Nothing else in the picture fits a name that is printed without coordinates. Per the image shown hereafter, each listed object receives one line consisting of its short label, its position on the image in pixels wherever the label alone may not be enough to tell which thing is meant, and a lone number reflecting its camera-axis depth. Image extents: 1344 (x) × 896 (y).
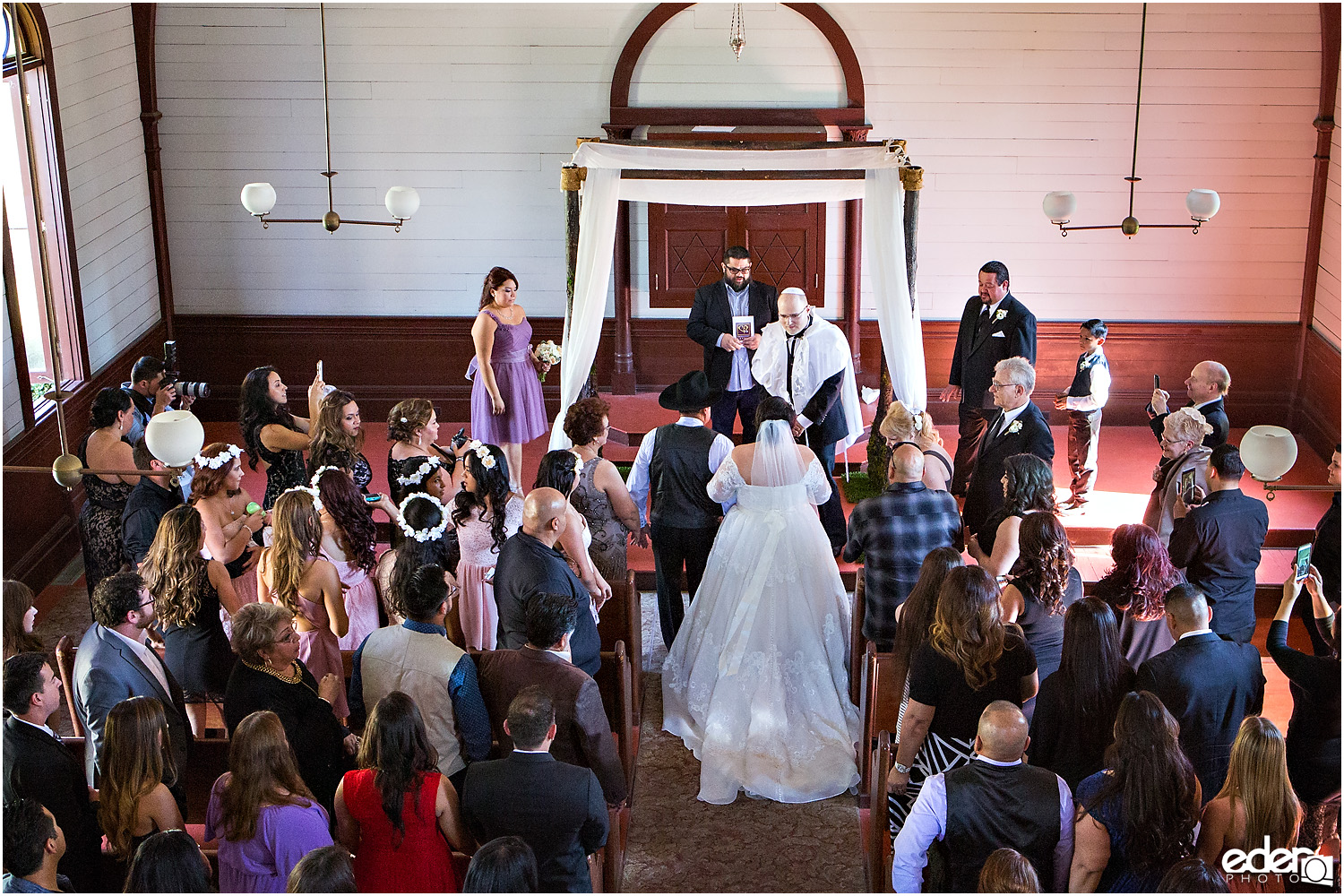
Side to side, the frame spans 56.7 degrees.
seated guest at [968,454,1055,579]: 5.15
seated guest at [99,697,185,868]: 3.62
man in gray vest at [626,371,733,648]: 5.90
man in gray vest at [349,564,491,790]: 4.17
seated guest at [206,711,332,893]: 3.48
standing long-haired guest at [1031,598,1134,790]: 4.03
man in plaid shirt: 5.21
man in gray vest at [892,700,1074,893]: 3.47
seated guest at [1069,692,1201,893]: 3.45
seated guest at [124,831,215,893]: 3.17
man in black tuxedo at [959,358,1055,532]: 6.35
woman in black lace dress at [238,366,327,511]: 6.48
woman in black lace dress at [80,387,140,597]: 6.04
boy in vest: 7.79
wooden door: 10.09
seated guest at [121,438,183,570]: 5.70
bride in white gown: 5.41
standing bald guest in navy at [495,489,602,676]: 4.68
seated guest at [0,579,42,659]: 4.44
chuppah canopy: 7.50
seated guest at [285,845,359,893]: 3.05
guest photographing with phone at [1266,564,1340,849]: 4.22
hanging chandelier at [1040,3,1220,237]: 8.77
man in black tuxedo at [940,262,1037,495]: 7.84
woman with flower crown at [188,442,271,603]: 5.23
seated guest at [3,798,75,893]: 3.31
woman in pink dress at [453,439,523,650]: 5.36
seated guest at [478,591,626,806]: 4.09
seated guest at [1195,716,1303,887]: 3.46
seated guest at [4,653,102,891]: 3.79
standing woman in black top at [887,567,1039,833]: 4.11
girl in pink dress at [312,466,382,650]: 5.16
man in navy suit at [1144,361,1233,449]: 6.42
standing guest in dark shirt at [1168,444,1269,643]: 5.19
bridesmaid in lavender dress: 7.64
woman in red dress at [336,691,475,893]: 3.55
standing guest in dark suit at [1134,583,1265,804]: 4.08
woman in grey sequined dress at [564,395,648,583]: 5.75
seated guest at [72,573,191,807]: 4.31
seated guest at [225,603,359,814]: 3.99
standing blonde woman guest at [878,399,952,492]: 5.71
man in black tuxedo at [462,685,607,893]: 3.61
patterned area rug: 4.87
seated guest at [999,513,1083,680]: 4.52
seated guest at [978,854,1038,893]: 3.03
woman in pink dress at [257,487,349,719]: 4.87
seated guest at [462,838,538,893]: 3.08
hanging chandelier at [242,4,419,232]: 8.60
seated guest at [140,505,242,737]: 4.72
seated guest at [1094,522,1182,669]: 4.55
